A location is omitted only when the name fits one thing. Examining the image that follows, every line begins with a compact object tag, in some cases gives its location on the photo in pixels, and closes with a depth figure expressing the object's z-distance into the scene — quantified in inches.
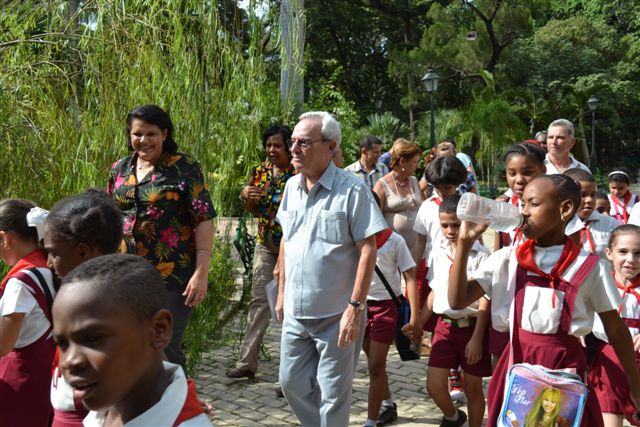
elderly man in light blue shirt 154.6
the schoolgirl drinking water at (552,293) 121.9
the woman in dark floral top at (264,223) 226.1
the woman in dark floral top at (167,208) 163.6
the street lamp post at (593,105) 1145.4
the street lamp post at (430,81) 832.3
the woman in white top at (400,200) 265.0
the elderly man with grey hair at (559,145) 232.4
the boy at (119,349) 63.9
